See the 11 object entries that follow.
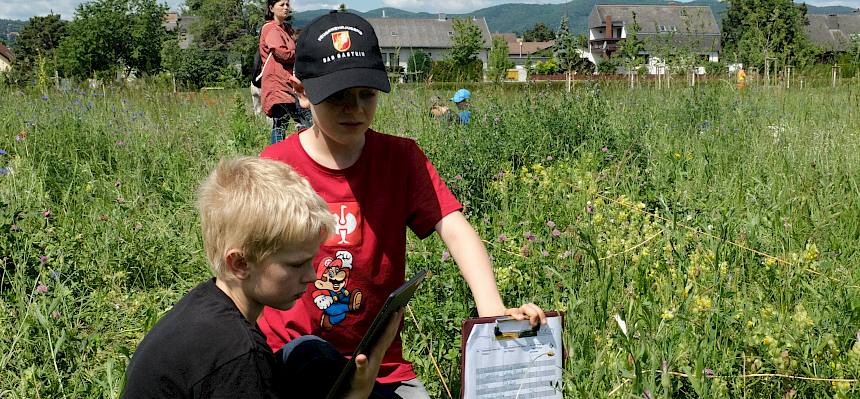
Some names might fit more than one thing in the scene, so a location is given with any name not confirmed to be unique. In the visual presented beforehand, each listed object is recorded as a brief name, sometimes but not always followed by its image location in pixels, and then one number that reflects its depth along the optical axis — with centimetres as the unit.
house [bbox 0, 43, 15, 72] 7480
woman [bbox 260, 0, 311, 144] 659
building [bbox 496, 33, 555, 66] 12721
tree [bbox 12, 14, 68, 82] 8031
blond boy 147
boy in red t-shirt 200
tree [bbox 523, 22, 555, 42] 16062
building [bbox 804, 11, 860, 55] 9844
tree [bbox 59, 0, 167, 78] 5747
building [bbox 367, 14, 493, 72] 11225
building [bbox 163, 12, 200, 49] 11874
